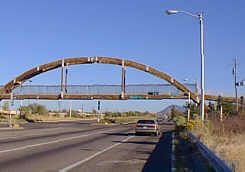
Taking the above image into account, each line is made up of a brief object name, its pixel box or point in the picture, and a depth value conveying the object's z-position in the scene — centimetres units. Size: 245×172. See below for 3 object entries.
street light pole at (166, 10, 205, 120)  2805
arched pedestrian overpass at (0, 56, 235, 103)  7800
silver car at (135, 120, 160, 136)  3753
